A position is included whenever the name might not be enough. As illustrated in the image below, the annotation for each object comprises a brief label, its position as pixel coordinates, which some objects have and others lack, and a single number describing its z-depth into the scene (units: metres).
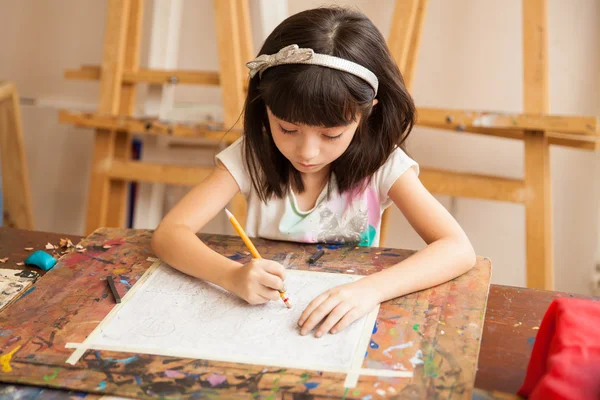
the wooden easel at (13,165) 2.37
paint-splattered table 0.85
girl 1.11
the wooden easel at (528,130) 1.86
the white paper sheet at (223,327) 0.92
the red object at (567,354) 0.71
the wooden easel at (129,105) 2.08
